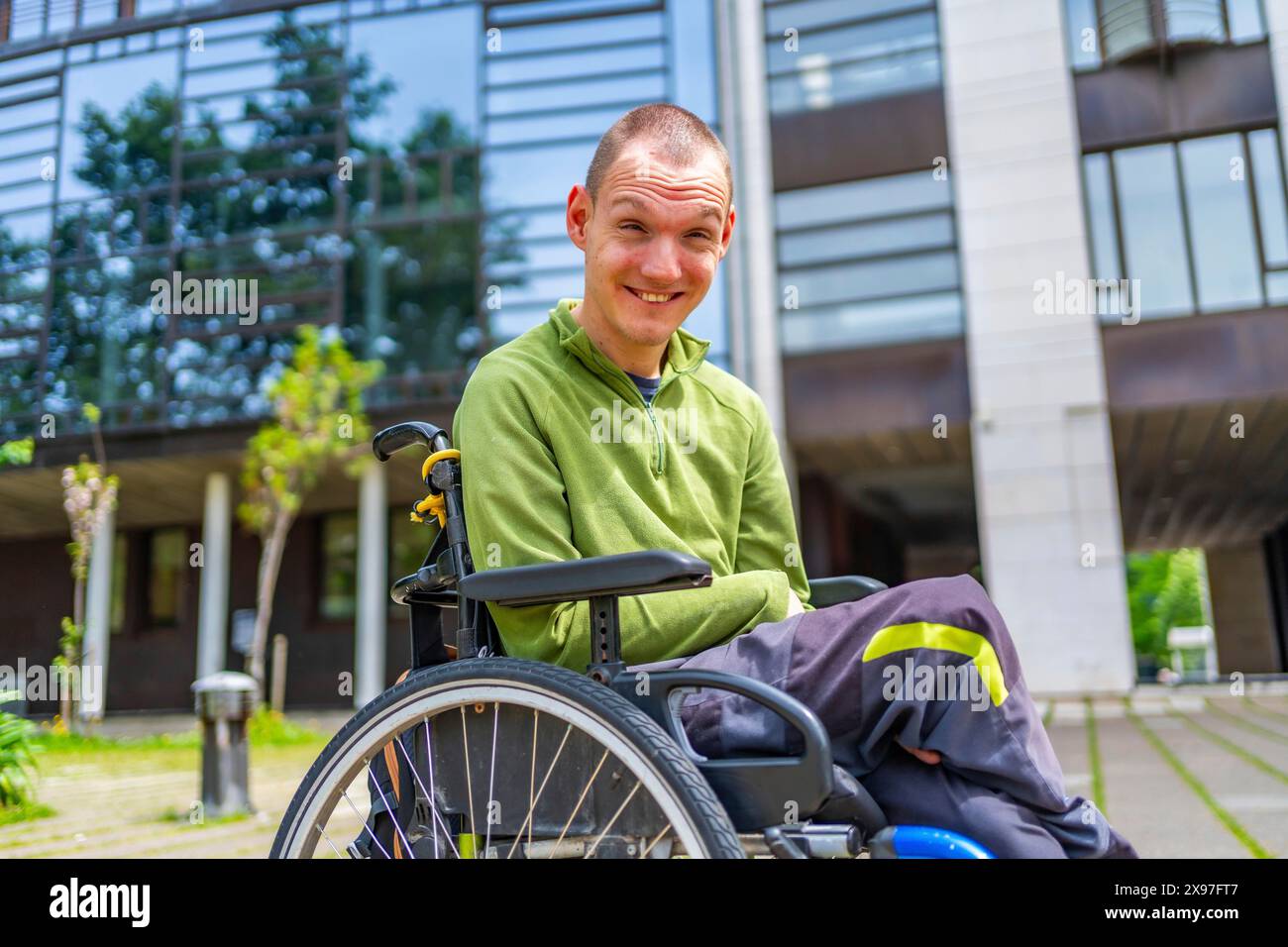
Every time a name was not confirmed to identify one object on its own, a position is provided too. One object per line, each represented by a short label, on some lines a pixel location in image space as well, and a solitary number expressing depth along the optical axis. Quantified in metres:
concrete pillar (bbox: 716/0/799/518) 9.45
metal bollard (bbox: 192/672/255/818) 4.28
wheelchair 1.08
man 1.09
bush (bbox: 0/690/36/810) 2.27
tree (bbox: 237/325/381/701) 9.10
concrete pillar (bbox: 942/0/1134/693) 8.59
